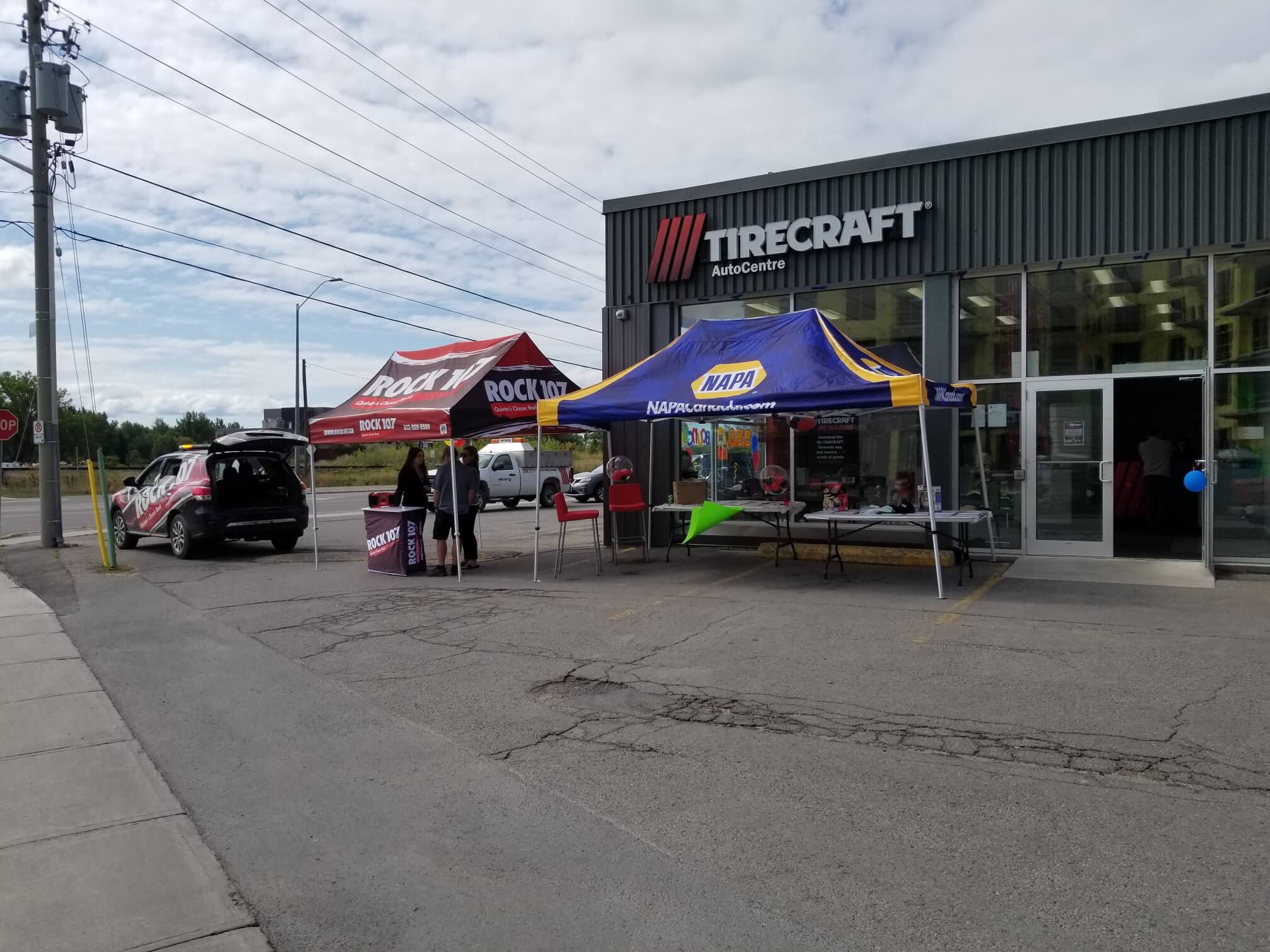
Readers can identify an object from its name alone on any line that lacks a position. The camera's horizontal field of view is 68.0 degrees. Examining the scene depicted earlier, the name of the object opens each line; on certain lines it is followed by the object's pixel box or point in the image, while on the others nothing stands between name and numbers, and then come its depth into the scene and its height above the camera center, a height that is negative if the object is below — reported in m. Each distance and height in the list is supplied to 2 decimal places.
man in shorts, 12.27 -0.59
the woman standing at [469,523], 12.48 -0.91
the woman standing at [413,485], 12.73 -0.39
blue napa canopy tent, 9.30 +0.76
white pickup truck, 27.67 -0.58
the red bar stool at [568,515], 11.54 -0.76
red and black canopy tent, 11.56 +0.79
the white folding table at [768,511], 11.30 -0.72
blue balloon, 10.46 -0.39
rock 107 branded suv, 14.35 -0.56
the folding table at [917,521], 9.89 -0.77
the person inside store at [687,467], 14.18 -0.21
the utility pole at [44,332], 16.56 +2.31
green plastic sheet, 10.98 -0.75
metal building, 10.99 +1.82
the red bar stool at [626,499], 12.38 -0.60
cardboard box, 13.08 -0.54
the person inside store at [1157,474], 11.41 -0.33
